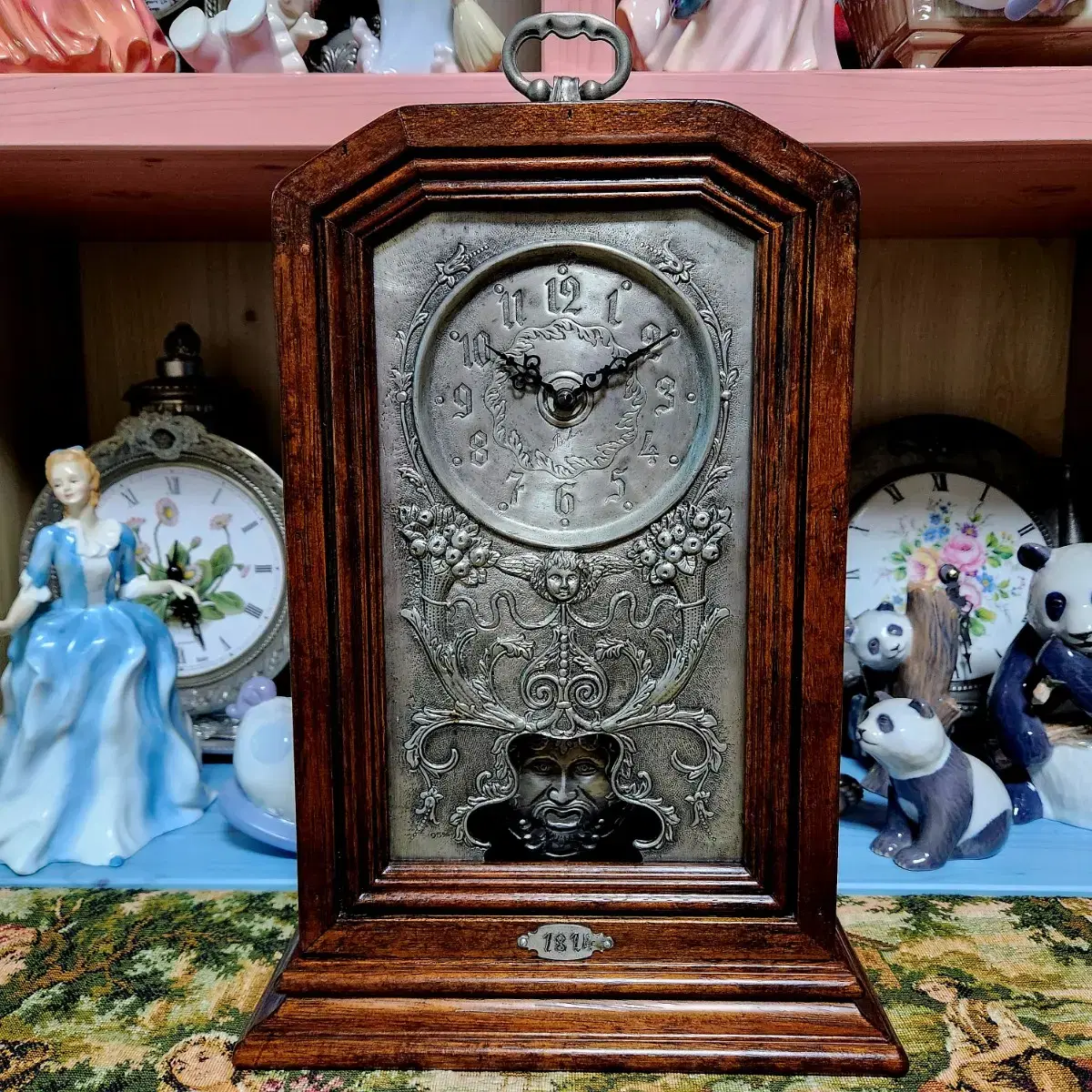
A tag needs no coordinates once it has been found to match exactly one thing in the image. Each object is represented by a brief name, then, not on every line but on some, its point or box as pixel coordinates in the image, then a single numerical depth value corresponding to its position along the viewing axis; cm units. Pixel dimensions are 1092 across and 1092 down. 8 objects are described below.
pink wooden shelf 79
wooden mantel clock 66
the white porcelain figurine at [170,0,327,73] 87
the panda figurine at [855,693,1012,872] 89
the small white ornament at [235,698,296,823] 94
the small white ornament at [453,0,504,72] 88
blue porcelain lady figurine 94
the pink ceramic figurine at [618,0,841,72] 88
